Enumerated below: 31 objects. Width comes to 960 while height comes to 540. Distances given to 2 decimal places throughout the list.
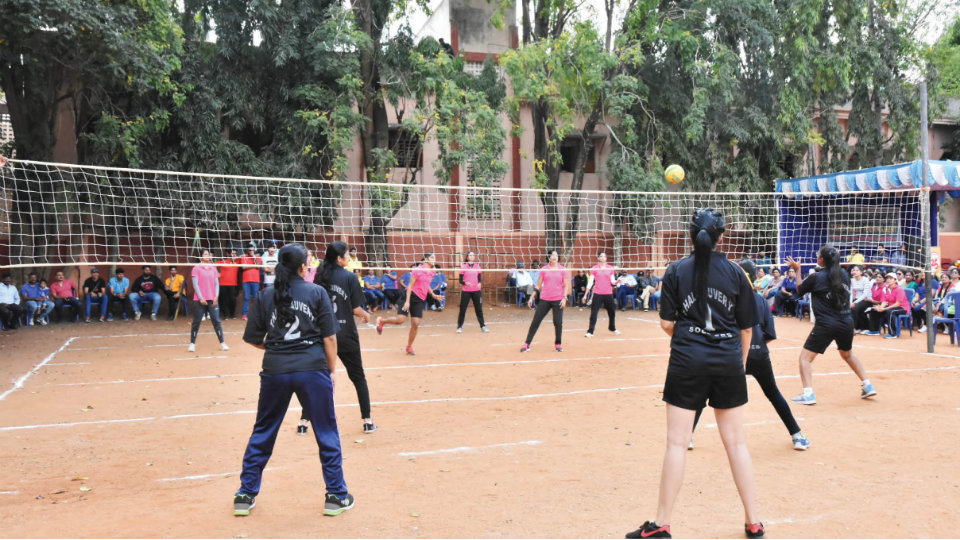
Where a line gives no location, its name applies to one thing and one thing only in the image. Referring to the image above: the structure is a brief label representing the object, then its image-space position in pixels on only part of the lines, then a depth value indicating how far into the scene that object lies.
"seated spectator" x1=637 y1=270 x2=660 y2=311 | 21.21
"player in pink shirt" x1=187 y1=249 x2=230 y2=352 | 12.59
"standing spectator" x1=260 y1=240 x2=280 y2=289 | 16.23
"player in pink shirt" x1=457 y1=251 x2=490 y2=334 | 14.89
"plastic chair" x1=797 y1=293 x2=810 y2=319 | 18.67
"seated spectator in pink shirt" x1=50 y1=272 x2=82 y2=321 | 17.81
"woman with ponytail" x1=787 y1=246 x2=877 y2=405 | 7.69
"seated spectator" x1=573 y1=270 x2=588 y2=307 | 22.48
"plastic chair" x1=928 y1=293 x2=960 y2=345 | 13.69
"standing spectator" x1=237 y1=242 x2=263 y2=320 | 18.00
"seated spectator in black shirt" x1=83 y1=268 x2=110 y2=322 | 18.08
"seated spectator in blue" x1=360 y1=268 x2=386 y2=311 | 19.70
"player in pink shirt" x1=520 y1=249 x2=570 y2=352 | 12.70
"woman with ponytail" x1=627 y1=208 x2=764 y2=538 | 4.31
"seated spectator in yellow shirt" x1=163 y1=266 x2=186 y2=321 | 18.60
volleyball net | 17.92
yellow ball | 13.39
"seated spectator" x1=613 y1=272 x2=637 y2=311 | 21.48
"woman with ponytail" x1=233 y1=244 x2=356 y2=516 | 4.93
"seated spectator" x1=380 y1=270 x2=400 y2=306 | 20.19
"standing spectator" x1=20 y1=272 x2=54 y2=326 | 17.09
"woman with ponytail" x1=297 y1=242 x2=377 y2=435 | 7.04
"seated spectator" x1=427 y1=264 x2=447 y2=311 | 20.67
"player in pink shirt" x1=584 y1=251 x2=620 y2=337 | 14.45
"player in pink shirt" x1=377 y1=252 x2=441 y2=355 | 11.93
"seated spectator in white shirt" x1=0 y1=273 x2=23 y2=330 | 16.28
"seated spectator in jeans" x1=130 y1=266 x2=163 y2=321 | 18.64
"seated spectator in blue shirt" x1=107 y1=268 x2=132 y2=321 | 18.31
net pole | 11.45
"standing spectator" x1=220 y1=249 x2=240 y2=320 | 18.25
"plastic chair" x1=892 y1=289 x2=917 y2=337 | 14.91
